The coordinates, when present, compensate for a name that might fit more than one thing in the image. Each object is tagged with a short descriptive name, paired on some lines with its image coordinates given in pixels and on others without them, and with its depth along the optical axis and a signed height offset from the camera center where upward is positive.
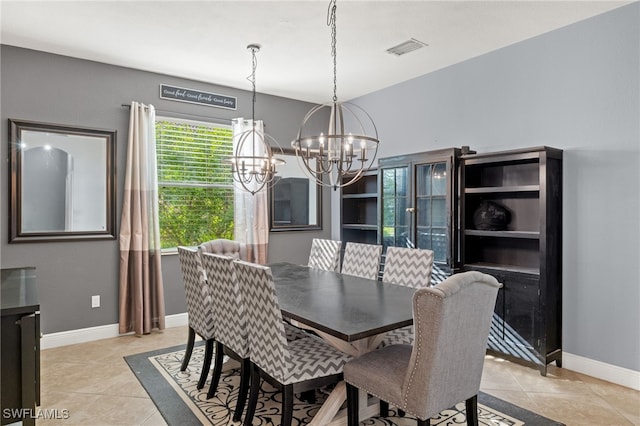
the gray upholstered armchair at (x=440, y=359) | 1.80 -0.69
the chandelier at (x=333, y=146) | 2.27 +0.40
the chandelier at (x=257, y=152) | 3.40 +0.74
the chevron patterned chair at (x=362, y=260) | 3.56 -0.43
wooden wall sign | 4.55 +1.34
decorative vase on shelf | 3.71 -0.04
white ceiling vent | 3.65 +1.53
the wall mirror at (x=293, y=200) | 5.41 +0.18
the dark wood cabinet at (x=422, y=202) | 3.82 +0.10
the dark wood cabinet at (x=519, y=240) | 3.23 -0.25
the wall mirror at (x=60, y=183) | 3.72 +0.28
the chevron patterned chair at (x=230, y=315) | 2.43 -0.64
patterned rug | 2.49 -1.27
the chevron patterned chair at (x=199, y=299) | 2.89 -0.63
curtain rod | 4.49 +1.12
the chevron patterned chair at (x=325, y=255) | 3.92 -0.42
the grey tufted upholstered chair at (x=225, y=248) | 3.85 -0.34
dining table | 2.05 -0.55
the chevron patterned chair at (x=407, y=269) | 2.87 -0.45
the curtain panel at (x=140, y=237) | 4.19 -0.27
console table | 1.58 -0.58
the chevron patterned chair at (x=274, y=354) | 2.10 -0.80
